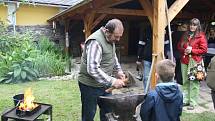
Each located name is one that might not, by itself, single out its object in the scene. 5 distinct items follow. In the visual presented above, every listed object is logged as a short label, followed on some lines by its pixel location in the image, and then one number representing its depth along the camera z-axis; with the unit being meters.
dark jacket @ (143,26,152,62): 6.00
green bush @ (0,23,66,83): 9.05
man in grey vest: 3.45
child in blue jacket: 3.15
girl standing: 5.43
